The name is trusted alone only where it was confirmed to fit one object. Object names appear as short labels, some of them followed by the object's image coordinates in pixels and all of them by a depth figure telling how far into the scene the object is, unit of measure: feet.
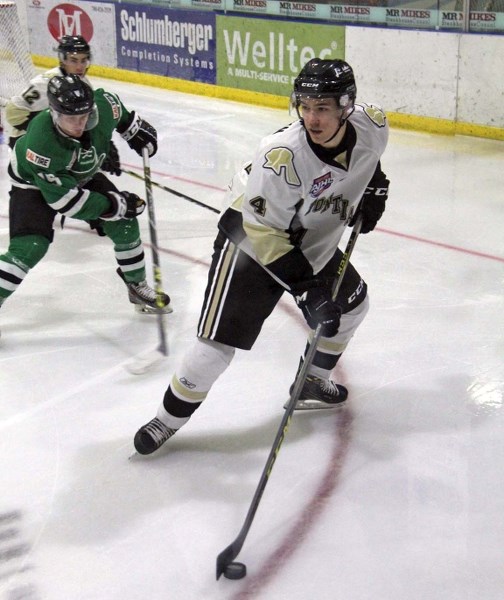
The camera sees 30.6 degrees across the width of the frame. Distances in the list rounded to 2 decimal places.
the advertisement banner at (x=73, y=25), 30.40
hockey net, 21.98
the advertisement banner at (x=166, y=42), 27.43
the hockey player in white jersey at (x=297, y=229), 7.51
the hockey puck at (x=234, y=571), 7.04
